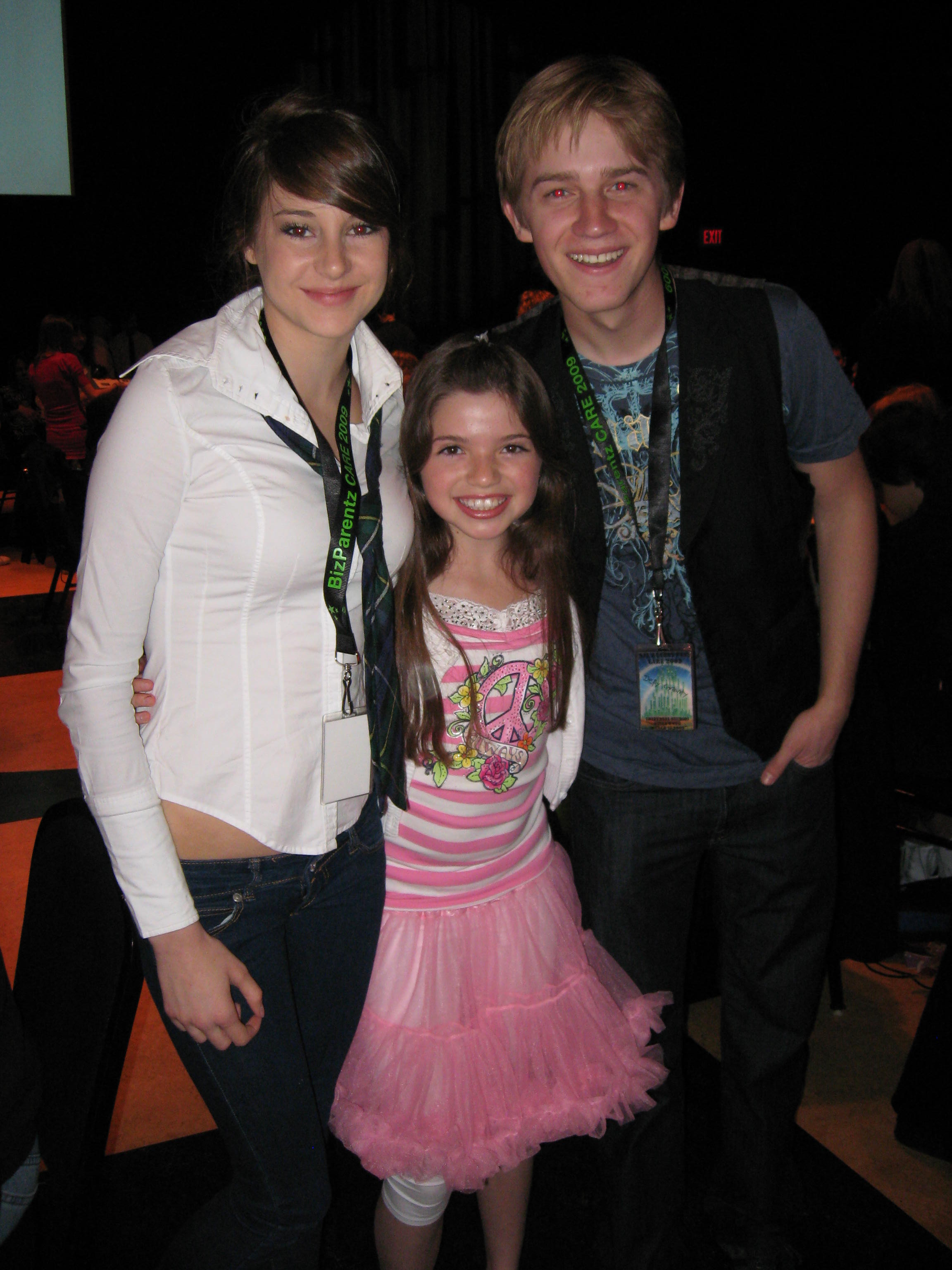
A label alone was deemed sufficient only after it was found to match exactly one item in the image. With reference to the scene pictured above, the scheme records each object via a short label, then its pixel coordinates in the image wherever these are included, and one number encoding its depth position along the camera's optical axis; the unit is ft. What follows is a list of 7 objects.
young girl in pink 4.82
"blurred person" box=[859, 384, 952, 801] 7.73
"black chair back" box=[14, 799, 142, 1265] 3.70
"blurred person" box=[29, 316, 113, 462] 24.45
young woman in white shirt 3.73
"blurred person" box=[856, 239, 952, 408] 13.41
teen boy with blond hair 4.95
